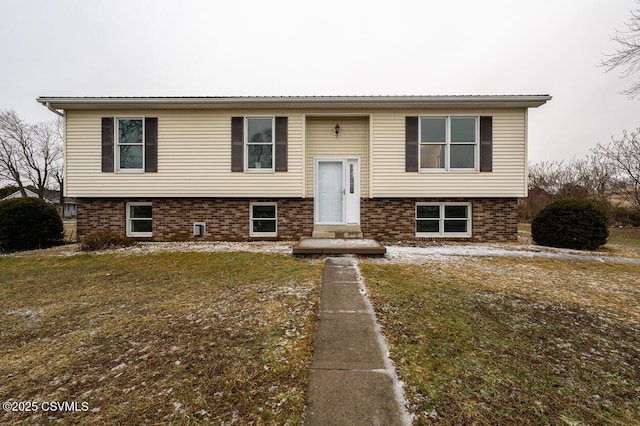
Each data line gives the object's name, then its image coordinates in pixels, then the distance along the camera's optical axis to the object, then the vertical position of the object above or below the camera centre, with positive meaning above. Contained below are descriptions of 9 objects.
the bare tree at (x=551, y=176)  16.83 +2.23
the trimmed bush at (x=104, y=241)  7.48 -0.92
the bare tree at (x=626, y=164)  12.36 +2.13
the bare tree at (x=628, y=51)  9.82 +5.68
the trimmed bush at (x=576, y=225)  7.48 -0.39
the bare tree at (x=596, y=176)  14.01 +1.86
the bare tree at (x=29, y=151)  24.52 +5.14
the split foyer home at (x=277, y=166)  8.64 +1.36
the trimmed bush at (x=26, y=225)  7.75 -0.49
